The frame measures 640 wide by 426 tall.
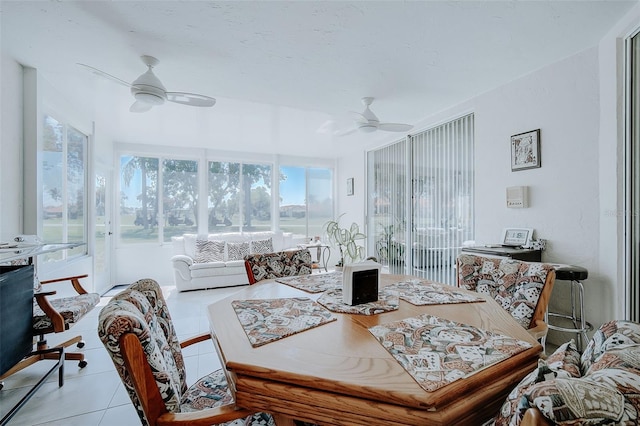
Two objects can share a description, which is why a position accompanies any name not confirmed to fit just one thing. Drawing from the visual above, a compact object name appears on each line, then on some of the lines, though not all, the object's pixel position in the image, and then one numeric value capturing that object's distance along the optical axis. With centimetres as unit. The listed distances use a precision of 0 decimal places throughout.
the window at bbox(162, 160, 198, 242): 549
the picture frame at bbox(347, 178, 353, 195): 608
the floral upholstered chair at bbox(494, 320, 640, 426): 48
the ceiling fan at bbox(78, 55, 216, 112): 220
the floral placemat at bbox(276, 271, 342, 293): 178
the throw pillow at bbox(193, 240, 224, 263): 493
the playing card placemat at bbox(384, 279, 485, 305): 150
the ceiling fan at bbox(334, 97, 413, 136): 306
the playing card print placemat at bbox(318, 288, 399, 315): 136
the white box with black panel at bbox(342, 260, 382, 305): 144
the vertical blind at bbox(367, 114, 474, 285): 337
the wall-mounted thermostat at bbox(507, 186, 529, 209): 262
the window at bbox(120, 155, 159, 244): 522
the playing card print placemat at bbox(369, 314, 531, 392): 82
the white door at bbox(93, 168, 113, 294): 430
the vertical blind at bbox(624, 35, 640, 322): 192
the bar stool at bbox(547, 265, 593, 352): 202
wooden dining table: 74
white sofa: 465
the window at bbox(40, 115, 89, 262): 290
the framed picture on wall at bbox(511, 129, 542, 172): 253
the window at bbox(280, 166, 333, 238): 647
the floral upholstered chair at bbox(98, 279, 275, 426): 82
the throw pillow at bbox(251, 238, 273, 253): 531
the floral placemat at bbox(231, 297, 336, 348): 110
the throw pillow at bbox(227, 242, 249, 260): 518
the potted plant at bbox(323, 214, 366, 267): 526
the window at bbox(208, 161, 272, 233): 583
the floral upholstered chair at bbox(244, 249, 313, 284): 217
